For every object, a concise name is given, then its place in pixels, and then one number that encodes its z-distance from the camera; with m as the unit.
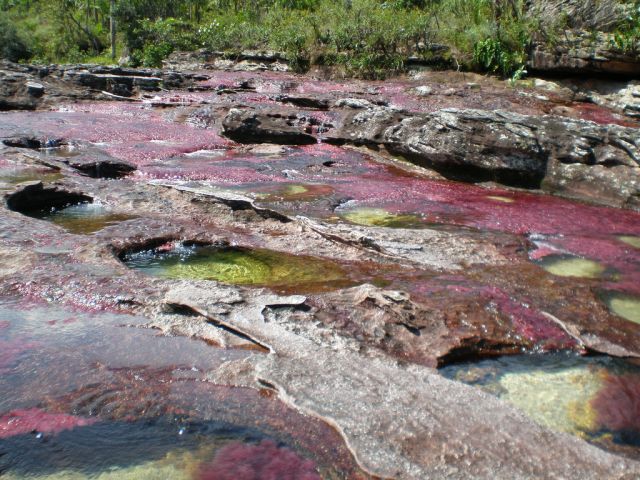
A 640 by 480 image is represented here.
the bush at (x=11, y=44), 42.62
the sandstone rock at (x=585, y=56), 19.77
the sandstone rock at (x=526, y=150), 10.75
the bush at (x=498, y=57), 22.61
